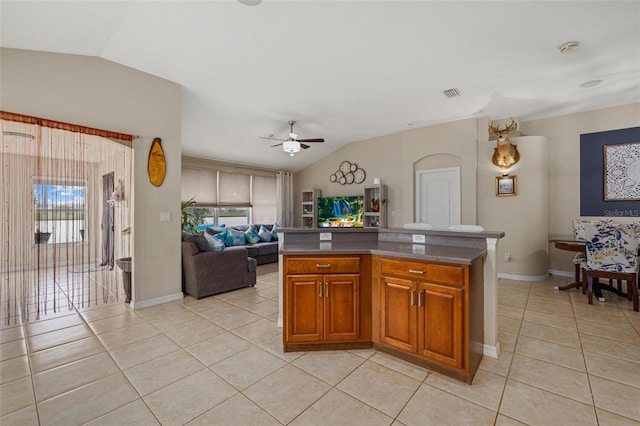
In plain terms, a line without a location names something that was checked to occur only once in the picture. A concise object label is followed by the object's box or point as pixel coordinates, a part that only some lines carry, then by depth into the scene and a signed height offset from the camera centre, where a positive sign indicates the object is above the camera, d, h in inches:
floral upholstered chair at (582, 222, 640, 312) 128.8 -21.5
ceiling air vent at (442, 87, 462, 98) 155.4 +69.1
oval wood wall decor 137.0 +24.7
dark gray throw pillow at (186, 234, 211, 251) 152.3 -16.7
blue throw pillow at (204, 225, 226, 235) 237.3 -16.2
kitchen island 77.1 -27.6
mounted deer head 179.8 +40.9
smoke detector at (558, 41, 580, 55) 110.9 +68.1
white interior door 211.3 +11.6
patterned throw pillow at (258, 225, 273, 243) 257.0 -22.5
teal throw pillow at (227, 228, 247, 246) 235.0 -23.0
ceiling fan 184.9 +45.3
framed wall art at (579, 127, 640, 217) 169.3 +24.0
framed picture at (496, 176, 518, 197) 187.5 +17.5
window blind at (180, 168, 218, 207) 249.6 +24.1
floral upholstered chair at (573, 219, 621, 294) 150.7 -17.3
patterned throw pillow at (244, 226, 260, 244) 247.3 -22.5
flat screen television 271.3 +0.2
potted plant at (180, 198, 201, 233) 183.7 -6.9
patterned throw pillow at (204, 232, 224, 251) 158.6 -19.3
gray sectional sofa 146.3 -31.8
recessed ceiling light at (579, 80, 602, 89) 143.4 +68.2
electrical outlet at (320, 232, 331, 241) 114.0 -10.5
